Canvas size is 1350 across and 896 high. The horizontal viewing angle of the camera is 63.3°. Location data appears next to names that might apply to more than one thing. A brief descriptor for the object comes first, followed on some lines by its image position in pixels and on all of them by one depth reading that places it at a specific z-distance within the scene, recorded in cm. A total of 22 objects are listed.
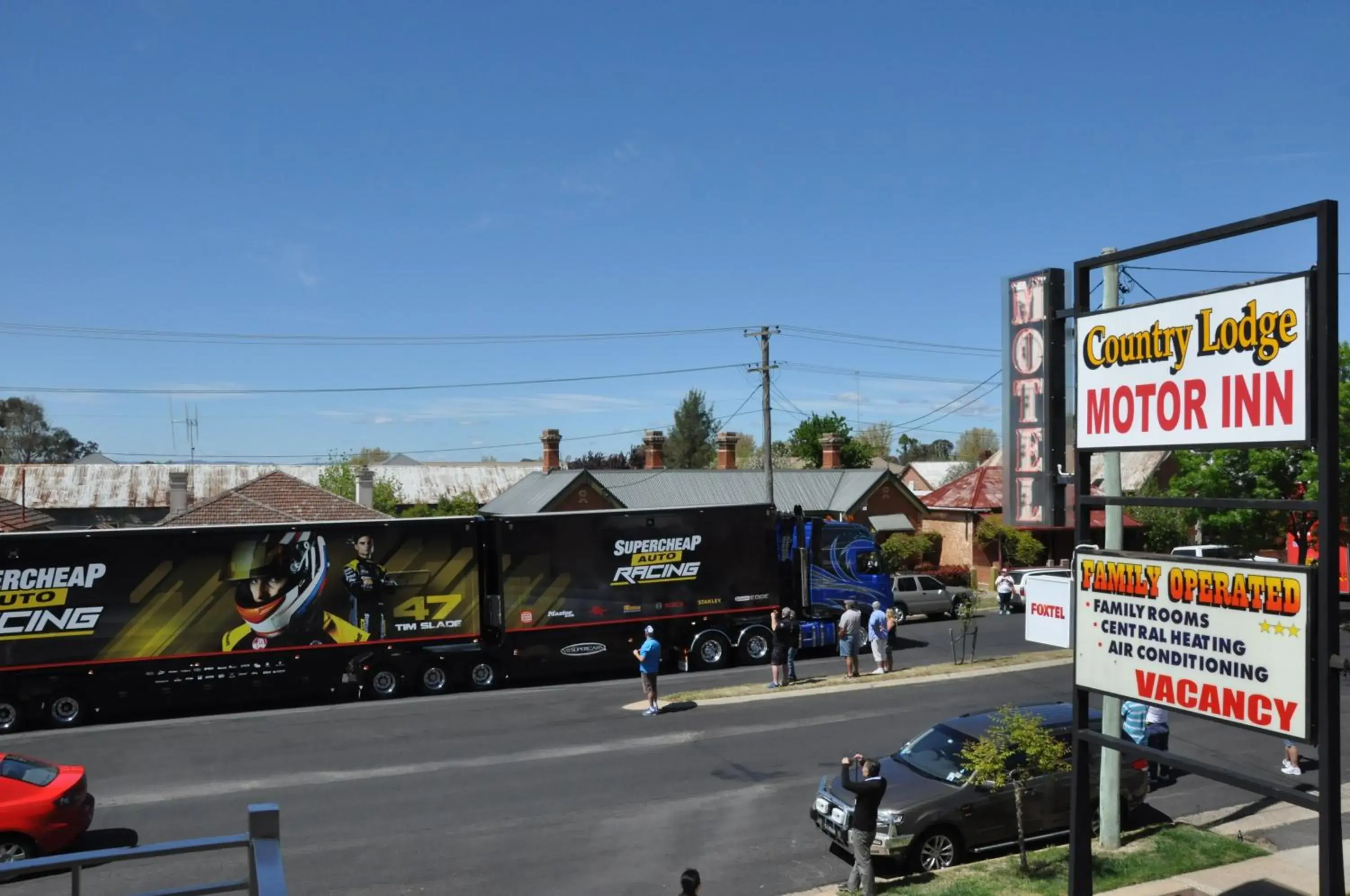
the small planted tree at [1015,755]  1128
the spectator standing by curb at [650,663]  1981
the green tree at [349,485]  6328
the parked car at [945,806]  1162
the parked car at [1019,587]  3901
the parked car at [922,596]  3581
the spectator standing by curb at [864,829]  1051
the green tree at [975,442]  13588
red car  1115
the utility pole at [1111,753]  1170
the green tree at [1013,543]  4744
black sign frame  659
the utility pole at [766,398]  3628
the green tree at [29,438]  11506
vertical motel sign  913
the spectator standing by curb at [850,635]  2353
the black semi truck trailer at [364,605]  2062
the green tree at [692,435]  10831
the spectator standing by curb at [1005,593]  3803
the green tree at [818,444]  7612
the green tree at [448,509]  5672
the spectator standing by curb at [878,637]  2458
